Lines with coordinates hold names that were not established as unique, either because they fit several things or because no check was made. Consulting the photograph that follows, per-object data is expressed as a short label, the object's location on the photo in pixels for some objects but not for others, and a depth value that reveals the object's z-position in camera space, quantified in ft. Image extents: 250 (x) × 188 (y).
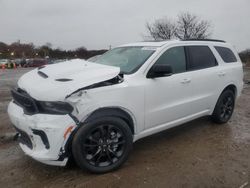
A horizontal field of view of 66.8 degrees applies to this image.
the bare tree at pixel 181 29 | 90.19
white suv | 7.42
